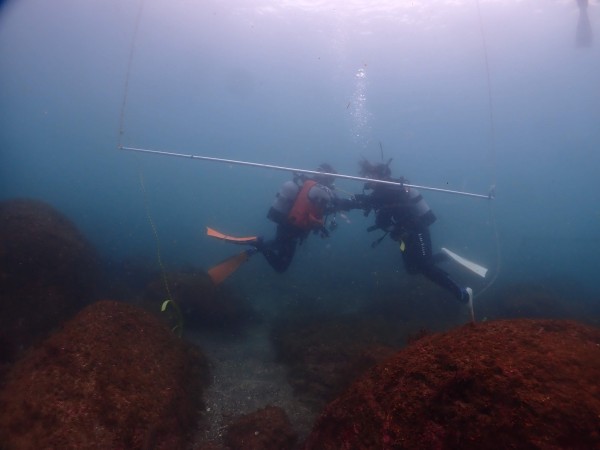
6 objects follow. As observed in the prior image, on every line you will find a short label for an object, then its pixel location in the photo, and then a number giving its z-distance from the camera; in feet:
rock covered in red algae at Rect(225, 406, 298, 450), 15.10
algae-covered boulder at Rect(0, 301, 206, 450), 11.85
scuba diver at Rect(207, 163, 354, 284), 28.48
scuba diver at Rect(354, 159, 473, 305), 28.04
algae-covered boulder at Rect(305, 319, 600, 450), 7.11
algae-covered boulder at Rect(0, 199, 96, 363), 26.32
